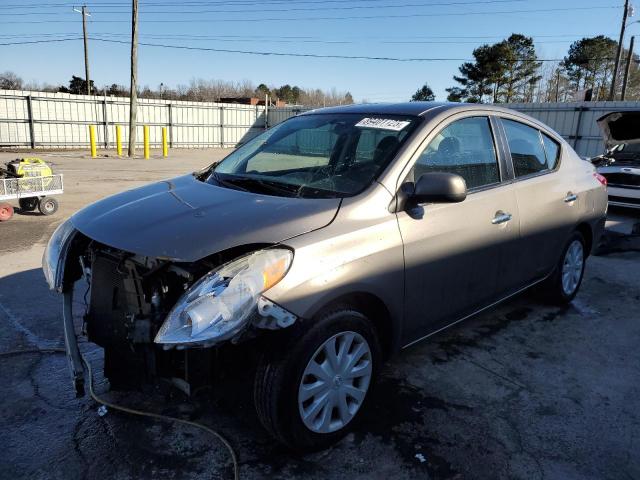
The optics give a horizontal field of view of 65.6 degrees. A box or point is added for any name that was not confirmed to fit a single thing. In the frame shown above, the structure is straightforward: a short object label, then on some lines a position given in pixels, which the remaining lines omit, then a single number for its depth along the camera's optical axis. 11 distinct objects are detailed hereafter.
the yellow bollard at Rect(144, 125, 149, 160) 20.41
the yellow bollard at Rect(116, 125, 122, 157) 21.62
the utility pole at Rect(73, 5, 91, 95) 37.03
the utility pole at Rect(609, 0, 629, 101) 29.12
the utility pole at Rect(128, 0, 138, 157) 20.62
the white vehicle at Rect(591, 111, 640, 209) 8.79
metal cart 7.48
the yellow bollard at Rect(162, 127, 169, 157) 22.51
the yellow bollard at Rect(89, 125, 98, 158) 20.36
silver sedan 2.18
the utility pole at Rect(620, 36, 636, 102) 31.28
